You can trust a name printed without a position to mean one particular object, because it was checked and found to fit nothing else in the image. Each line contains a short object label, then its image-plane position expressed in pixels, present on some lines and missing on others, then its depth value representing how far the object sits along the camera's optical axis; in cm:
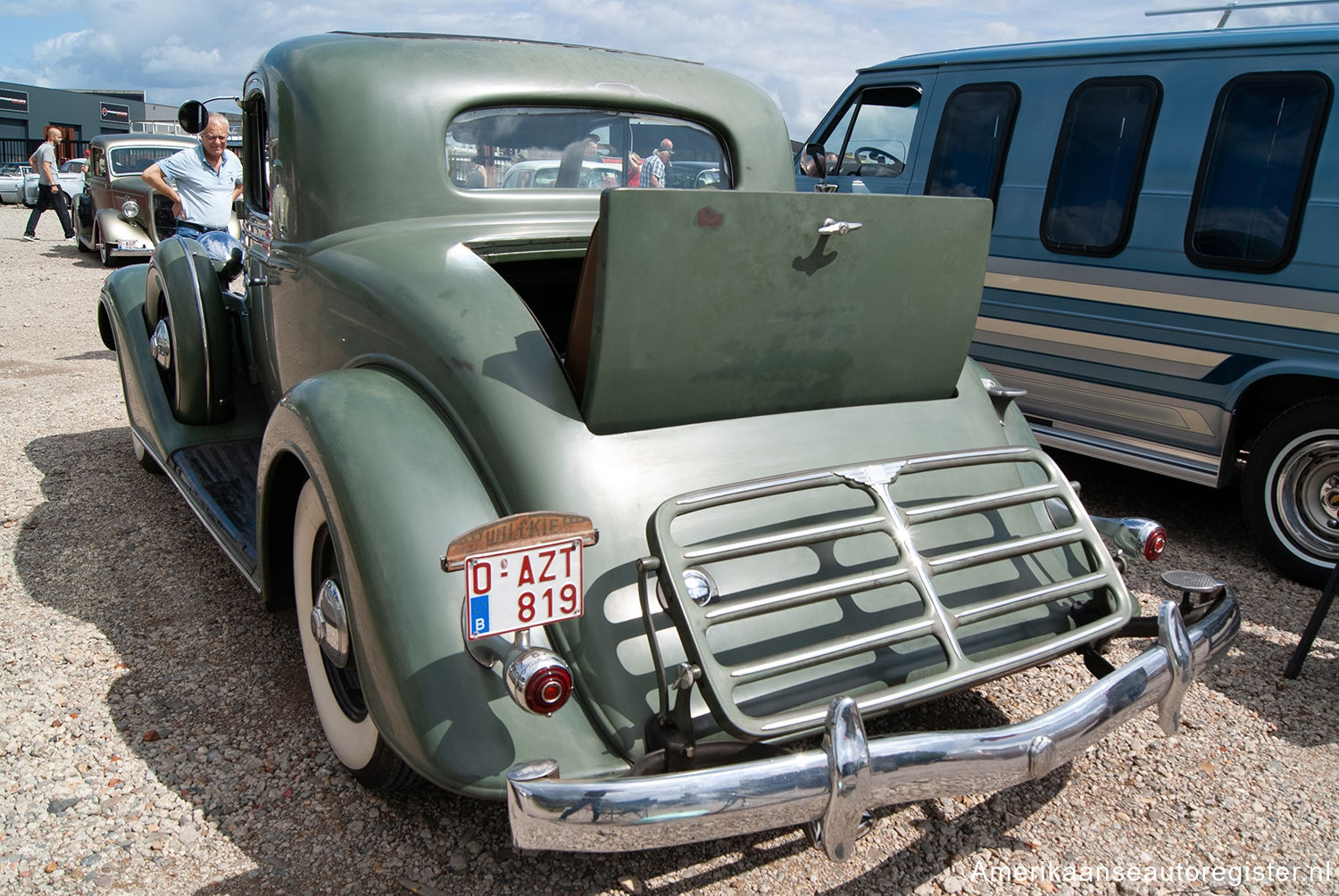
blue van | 410
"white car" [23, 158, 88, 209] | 1814
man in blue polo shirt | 628
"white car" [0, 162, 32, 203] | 2441
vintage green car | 185
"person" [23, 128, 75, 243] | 1462
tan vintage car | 1188
